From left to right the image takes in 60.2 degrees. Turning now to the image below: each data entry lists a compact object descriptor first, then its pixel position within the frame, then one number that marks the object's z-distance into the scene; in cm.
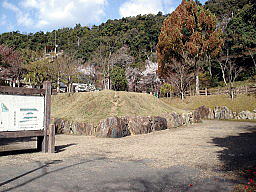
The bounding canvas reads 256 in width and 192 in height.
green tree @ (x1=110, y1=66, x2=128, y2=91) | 3638
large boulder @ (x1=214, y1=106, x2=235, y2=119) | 2080
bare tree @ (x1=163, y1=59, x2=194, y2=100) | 2970
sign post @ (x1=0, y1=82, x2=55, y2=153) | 638
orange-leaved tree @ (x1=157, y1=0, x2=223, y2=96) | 2892
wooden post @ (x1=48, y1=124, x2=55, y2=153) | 703
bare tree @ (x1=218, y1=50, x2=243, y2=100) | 3133
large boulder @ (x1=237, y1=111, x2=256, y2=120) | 1958
